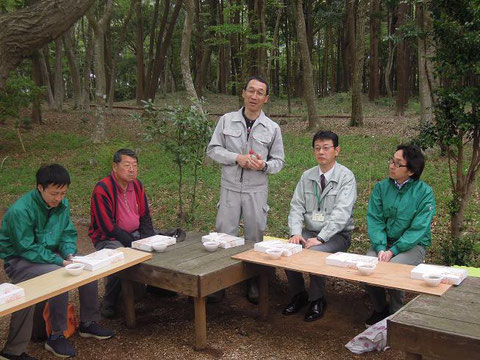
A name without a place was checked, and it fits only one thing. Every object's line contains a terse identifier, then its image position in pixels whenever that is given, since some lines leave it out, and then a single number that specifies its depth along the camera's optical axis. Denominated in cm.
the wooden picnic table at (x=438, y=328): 243
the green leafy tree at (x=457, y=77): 402
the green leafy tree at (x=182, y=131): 637
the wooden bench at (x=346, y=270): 300
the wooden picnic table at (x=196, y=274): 352
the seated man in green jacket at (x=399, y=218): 388
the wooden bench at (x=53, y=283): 280
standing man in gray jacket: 457
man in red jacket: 424
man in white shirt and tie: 421
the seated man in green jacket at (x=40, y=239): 352
